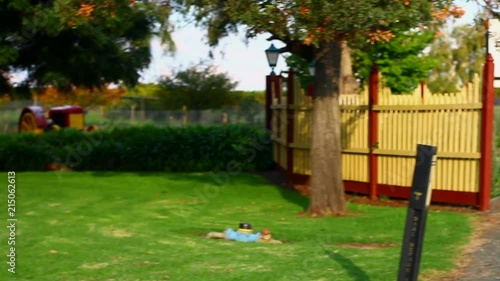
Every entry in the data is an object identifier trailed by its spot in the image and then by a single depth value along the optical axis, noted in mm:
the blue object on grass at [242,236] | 10547
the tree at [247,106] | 37344
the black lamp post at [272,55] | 19844
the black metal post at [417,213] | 6266
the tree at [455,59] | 45938
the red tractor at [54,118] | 33969
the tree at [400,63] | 27703
